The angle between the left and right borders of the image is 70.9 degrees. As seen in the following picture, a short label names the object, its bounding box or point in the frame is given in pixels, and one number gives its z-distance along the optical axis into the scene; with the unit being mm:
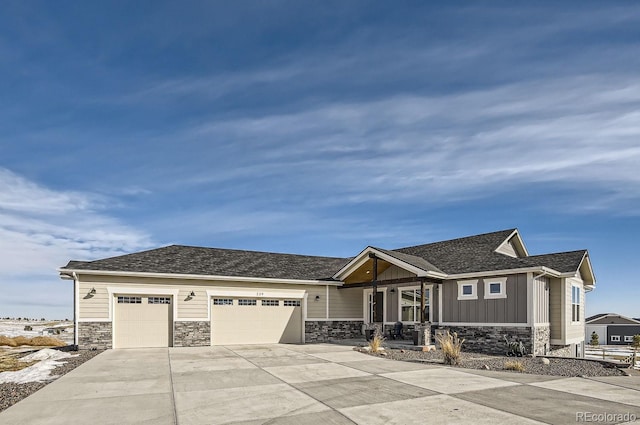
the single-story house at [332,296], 16578
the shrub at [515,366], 11702
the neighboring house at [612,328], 44938
